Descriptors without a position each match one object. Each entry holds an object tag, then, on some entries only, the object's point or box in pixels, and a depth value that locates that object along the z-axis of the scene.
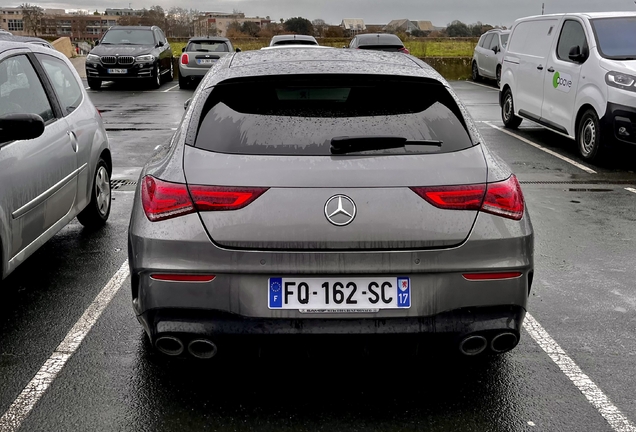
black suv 22.56
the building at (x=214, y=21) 97.57
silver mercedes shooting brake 3.05
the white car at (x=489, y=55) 24.84
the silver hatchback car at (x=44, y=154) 4.36
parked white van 9.49
